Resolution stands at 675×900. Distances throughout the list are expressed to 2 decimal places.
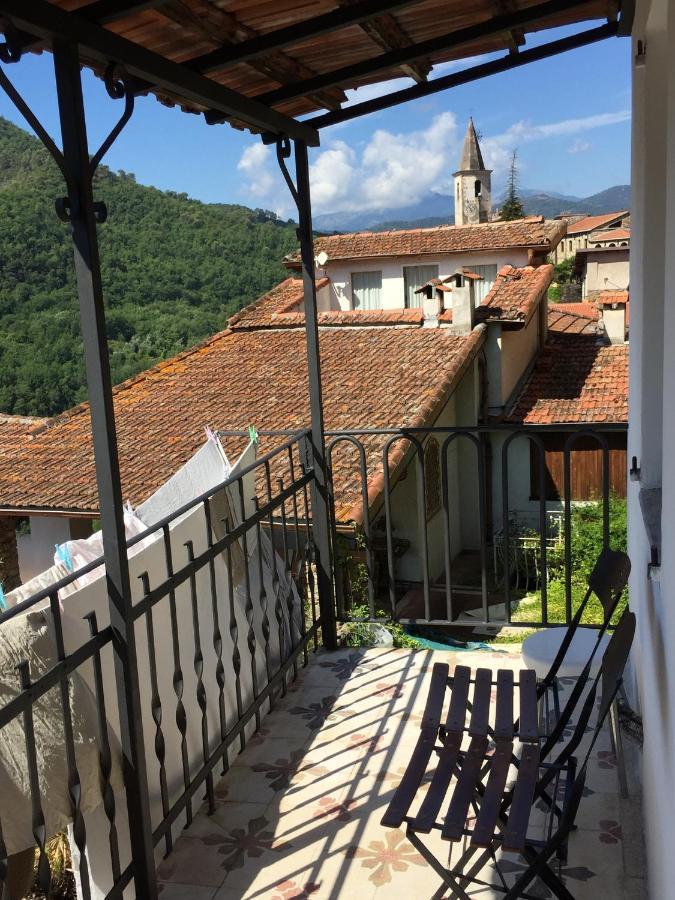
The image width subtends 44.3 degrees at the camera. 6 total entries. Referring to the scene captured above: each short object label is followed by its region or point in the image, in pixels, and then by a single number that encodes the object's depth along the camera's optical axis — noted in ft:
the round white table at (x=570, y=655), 9.11
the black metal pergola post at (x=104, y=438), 6.38
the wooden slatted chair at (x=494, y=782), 6.37
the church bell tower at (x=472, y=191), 142.92
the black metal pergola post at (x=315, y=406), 11.97
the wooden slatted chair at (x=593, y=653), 7.92
